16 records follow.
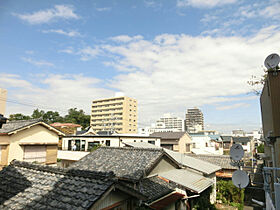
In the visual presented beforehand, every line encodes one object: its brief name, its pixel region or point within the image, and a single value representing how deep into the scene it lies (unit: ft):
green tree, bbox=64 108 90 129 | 271.33
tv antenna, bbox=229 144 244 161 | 25.61
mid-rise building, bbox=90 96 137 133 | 312.50
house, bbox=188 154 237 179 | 77.29
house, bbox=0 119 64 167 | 60.90
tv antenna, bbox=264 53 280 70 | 27.27
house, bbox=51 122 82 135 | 142.14
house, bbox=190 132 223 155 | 161.58
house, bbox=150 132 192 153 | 124.88
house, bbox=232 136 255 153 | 188.35
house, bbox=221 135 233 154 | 200.33
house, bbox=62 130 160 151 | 94.89
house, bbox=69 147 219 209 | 36.29
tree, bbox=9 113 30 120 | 188.30
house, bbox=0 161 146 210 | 15.84
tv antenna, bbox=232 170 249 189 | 23.31
